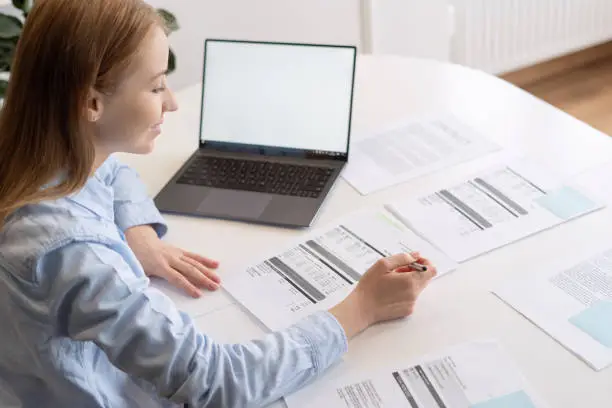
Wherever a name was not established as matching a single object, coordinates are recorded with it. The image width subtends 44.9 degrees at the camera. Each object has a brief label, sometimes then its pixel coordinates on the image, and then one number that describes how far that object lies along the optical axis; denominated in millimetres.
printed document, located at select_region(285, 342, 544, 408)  915
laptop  1363
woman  871
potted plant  1744
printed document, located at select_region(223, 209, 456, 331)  1099
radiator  2836
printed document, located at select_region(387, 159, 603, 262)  1193
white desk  980
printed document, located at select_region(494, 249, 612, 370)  975
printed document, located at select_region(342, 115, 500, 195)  1390
